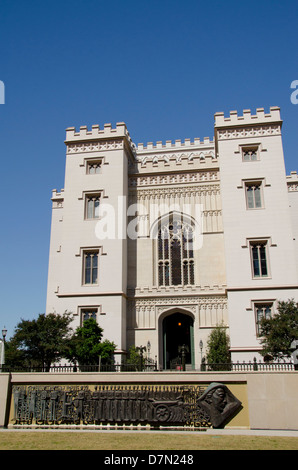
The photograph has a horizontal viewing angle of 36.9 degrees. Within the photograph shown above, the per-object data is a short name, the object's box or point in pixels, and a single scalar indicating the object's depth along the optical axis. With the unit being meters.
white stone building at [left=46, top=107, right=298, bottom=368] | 25.47
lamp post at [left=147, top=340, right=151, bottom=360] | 26.23
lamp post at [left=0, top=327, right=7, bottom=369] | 22.58
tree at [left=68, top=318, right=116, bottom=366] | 22.27
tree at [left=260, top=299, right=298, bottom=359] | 19.94
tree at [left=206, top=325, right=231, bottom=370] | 24.28
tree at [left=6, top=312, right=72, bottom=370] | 21.09
